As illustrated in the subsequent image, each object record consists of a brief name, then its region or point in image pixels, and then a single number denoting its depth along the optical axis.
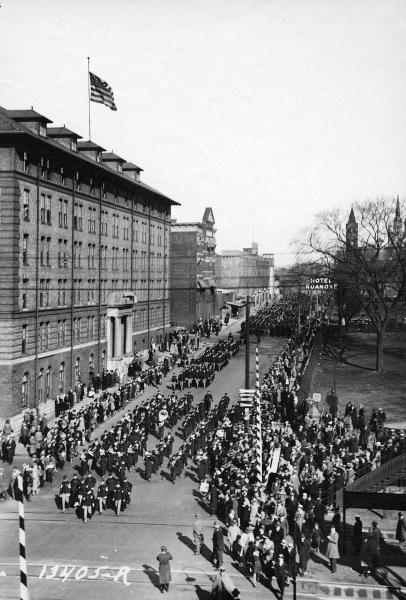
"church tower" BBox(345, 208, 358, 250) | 55.88
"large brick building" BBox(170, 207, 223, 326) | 87.06
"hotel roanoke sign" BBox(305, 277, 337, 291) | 84.90
